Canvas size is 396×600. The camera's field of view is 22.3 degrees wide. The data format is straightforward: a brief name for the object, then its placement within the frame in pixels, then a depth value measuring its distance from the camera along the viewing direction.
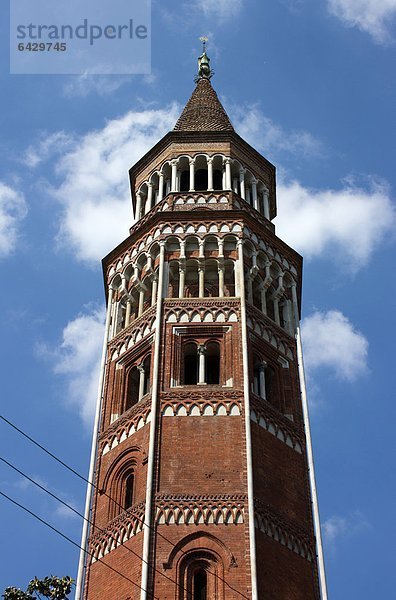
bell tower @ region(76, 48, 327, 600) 23.41
